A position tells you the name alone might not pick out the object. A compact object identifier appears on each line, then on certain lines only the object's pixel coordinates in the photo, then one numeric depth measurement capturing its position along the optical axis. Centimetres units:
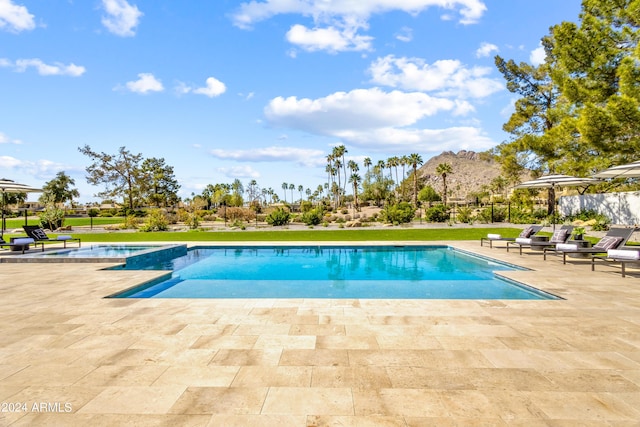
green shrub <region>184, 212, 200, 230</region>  2749
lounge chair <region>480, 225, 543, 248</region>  1205
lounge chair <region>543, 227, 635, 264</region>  873
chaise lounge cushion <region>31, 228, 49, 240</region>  1306
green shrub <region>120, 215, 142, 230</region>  2777
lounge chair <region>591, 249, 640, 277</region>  724
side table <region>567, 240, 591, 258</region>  973
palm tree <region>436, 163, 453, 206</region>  4629
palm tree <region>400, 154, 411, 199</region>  5517
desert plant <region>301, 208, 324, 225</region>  2866
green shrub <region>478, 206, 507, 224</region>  2831
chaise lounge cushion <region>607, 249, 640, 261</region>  723
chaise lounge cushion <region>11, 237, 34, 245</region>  1146
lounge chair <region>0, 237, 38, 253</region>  1147
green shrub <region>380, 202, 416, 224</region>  2831
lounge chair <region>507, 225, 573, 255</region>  1062
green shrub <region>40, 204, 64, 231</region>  2566
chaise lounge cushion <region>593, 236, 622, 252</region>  877
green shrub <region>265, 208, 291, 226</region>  2929
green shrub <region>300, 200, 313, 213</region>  5503
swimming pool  712
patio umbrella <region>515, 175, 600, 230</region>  1223
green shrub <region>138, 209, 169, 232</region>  2503
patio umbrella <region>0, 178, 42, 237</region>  1254
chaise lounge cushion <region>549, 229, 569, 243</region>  1064
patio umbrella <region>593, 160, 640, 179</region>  904
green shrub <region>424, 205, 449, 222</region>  2878
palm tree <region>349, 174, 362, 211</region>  6385
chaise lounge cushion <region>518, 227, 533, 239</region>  1218
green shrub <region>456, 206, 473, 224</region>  2811
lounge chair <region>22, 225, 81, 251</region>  1297
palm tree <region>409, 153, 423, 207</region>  5119
